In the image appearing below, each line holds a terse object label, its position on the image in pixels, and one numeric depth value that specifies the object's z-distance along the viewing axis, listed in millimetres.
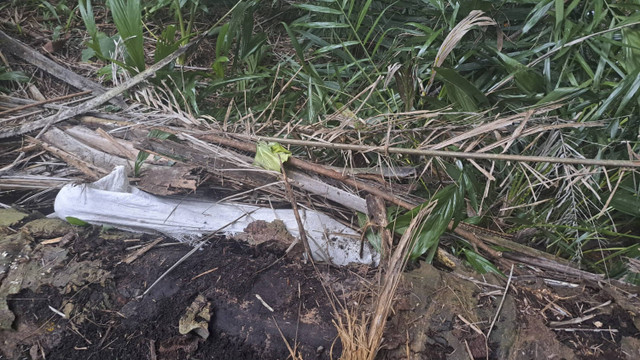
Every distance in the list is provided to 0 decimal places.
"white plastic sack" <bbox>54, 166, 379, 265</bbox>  1677
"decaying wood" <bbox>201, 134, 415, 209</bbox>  1610
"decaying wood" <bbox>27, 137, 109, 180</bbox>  1887
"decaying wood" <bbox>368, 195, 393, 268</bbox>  1473
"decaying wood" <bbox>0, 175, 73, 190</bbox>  1877
